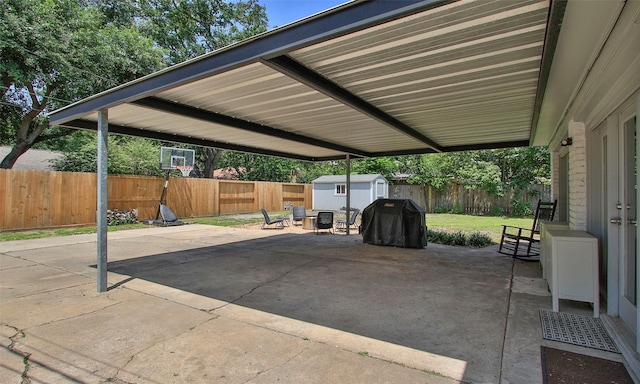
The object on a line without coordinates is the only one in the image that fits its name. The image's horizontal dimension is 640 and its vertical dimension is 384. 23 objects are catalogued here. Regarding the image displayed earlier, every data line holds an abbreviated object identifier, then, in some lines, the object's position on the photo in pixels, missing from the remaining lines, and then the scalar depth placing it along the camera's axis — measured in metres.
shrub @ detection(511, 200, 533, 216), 15.74
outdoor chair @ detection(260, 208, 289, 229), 11.31
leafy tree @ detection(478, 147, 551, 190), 16.47
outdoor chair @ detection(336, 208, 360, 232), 10.40
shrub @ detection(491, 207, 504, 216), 16.58
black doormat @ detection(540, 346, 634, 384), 2.26
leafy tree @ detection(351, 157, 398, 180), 21.84
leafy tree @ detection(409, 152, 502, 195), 16.72
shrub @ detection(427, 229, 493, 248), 8.05
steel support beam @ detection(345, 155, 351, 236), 10.02
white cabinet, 3.30
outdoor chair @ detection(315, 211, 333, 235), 10.31
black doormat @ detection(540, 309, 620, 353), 2.79
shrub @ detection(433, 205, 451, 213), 18.17
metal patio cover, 2.41
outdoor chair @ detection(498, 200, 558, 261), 6.20
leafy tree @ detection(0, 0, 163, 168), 10.65
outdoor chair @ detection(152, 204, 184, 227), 12.23
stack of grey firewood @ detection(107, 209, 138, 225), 11.98
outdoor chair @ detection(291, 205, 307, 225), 12.16
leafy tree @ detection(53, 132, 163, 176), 13.21
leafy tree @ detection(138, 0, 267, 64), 18.58
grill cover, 7.59
